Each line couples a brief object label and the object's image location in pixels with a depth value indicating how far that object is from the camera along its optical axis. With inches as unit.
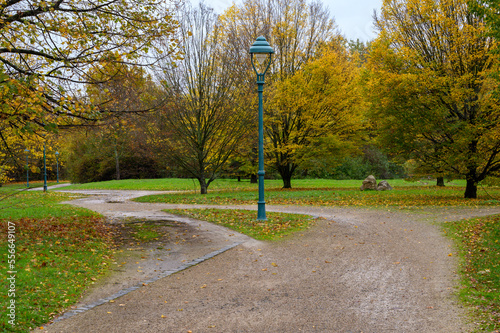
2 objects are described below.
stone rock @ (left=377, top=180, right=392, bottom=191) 924.6
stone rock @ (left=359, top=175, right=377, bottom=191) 916.7
